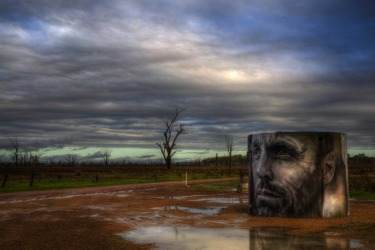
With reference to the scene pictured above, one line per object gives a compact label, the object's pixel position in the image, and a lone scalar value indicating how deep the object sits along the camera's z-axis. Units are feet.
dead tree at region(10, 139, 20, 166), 319.55
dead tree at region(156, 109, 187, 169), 274.30
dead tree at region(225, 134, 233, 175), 274.65
